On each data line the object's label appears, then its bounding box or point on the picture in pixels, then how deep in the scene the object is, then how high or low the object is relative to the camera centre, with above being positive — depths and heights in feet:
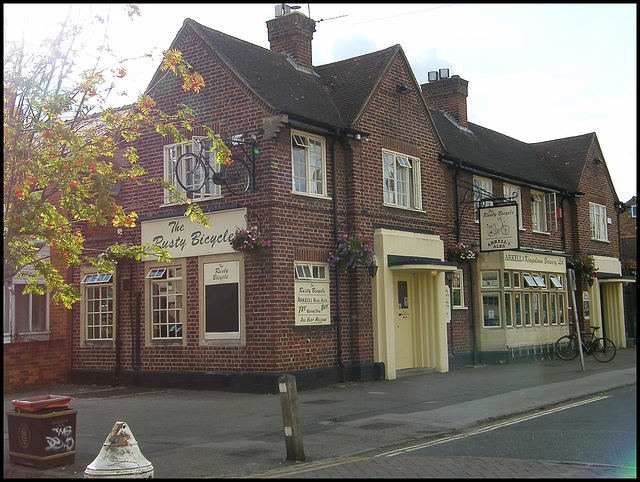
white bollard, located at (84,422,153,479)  25.45 -4.81
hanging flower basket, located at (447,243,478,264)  69.62 +5.75
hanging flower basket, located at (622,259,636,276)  104.87 +5.81
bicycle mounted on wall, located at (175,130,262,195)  53.01 +11.41
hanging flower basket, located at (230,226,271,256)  51.19 +5.49
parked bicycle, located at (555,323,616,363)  78.38 -4.28
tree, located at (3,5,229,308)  32.14 +7.55
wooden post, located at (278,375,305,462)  29.30 -4.03
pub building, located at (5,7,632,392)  52.85 +5.86
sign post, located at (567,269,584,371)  63.82 +2.74
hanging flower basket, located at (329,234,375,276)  55.88 +4.89
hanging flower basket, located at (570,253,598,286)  90.43 +5.53
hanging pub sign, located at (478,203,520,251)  69.67 +8.25
